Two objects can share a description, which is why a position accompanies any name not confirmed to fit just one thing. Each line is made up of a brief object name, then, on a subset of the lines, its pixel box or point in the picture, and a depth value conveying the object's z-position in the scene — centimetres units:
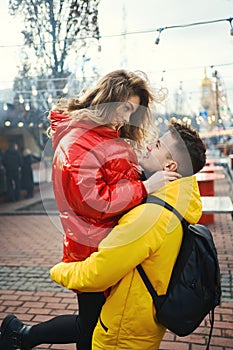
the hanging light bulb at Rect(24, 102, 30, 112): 1299
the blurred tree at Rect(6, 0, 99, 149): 891
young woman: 145
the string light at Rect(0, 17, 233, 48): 546
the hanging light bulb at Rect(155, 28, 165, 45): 582
